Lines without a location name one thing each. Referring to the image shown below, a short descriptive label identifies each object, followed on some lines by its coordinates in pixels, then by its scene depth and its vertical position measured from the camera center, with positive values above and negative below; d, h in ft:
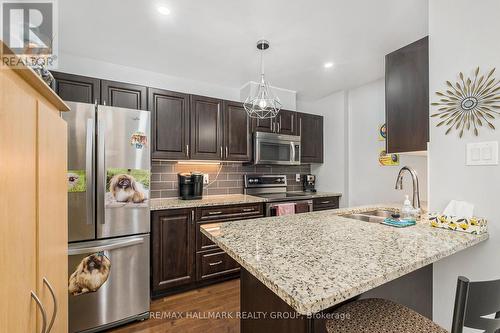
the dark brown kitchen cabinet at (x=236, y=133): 9.82 +1.44
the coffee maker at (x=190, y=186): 9.29 -0.80
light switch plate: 3.93 +0.22
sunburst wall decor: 3.98 +1.16
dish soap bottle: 5.29 -1.02
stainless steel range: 9.61 -1.31
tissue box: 3.91 -1.03
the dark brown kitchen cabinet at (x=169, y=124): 8.30 +1.58
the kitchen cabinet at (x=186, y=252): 7.41 -2.92
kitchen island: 2.22 -1.17
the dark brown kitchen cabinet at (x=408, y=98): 5.02 +1.58
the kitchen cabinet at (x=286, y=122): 11.16 +2.18
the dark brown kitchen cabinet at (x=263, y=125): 10.51 +1.93
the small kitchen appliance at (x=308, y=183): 12.94 -0.96
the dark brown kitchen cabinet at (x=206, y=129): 9.07 +1.52
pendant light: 6.91 +2.09
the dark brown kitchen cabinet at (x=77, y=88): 7.00 +2.47
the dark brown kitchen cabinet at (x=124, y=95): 7.55 +2.43
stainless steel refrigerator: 5.62 -1.27
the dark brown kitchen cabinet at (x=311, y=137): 12.02 +1.58
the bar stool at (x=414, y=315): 2.19 -2.07
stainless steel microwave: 10.37 +0.83
